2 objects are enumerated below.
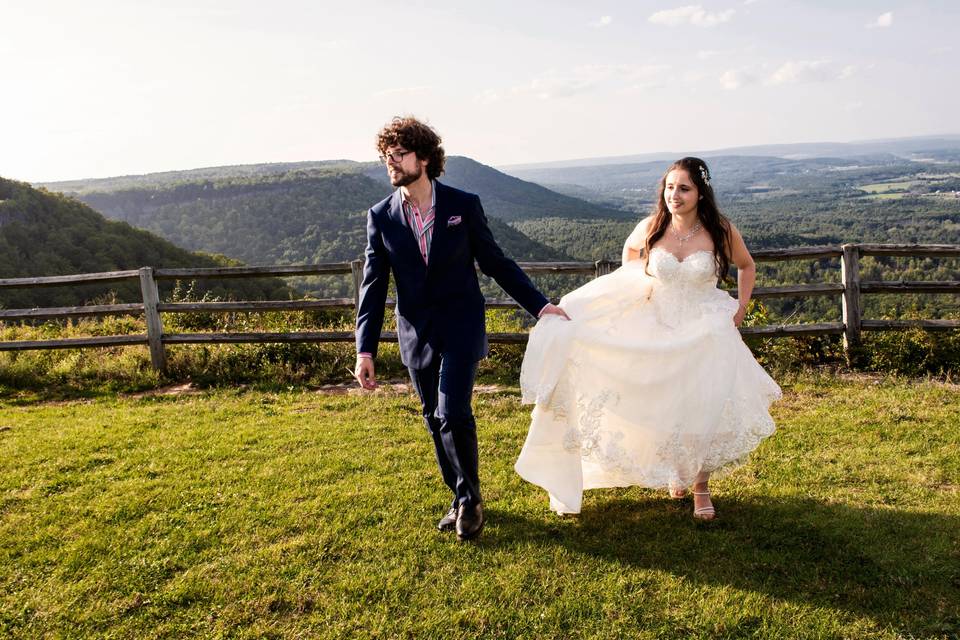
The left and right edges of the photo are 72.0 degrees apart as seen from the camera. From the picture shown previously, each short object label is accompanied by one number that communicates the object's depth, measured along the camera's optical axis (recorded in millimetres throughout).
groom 3562
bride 3693
